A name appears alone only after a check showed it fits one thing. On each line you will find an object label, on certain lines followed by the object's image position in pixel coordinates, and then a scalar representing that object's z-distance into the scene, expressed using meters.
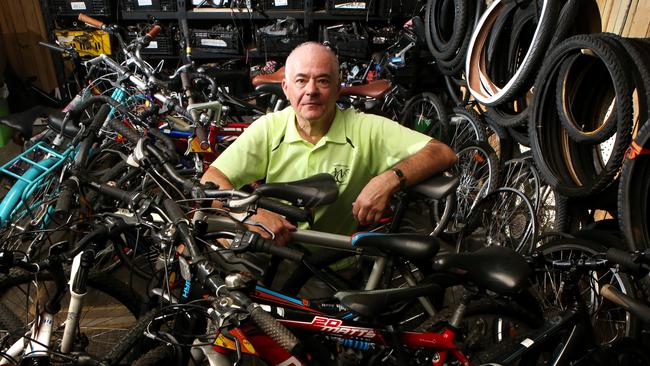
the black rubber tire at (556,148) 2.26
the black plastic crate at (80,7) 5.07
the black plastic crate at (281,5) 5.17
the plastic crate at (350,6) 5.00
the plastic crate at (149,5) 5.15
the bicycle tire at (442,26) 3.42
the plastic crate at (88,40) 5.02
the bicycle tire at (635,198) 1.81
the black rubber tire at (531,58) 2.41
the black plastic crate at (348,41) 4.87
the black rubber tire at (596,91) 1.84
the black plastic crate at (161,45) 5.21
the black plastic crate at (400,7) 5.00
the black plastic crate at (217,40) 5.17
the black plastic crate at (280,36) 5.05
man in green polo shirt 1.86
